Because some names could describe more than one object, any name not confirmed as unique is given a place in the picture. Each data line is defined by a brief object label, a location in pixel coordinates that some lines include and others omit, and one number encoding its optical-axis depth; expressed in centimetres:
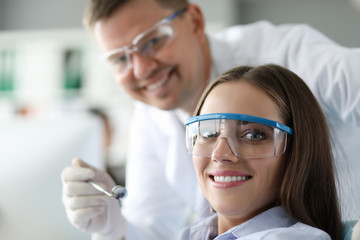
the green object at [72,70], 472
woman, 98
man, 129
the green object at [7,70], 479
